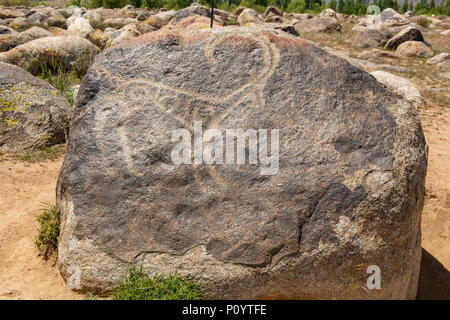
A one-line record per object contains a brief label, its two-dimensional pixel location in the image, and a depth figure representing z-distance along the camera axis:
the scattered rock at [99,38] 10.58
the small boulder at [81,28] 12.40
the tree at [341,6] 37.00
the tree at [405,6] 38.56
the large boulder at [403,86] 7.66
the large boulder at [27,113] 4.63
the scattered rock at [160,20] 17.57
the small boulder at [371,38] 14.16
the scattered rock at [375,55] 11.62
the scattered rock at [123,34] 10.58
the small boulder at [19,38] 9.19
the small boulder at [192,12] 14.65
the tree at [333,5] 38.00
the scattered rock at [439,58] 11.53
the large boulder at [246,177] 2.39
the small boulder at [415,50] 12.51
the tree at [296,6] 33.67
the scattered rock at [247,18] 20.72
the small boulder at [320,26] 17.33
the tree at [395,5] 38.58
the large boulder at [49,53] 7.40
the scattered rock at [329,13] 24.83
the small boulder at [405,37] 13.36
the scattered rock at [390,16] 24.84
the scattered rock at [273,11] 25.03
